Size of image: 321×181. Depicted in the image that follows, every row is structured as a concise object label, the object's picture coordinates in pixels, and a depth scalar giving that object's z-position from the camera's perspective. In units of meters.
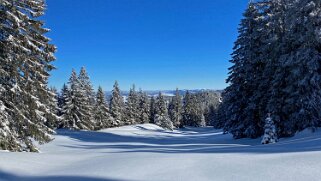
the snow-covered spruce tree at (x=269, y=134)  20.24
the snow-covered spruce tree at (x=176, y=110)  90.88
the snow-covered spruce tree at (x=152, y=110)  86.88
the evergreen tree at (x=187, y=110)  93.69
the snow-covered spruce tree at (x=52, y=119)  17.72
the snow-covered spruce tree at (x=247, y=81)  25.86
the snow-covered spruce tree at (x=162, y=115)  76.38
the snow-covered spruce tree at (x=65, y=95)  46.44
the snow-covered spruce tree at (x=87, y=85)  54.00
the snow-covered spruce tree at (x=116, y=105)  65.31
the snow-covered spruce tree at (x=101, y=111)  59.81
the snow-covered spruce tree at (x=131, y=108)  72.94
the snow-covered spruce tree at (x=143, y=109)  79.38
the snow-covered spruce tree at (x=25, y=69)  14.44
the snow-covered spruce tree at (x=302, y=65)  19.50
